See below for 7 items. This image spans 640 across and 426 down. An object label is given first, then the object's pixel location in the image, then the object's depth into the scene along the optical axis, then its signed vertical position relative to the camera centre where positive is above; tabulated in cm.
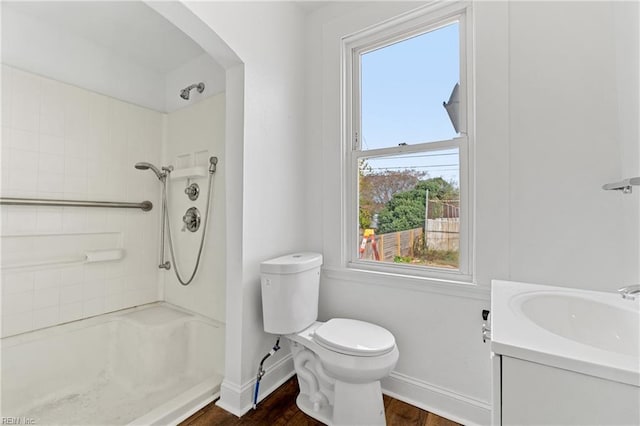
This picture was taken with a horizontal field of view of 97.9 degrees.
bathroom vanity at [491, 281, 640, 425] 50 -32
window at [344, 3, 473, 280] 149 +42
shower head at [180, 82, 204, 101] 212 +96
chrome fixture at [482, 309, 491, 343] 129 -48
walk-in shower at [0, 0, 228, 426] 160 -2
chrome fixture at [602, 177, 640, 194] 71 +9
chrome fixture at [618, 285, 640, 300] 70 -19
